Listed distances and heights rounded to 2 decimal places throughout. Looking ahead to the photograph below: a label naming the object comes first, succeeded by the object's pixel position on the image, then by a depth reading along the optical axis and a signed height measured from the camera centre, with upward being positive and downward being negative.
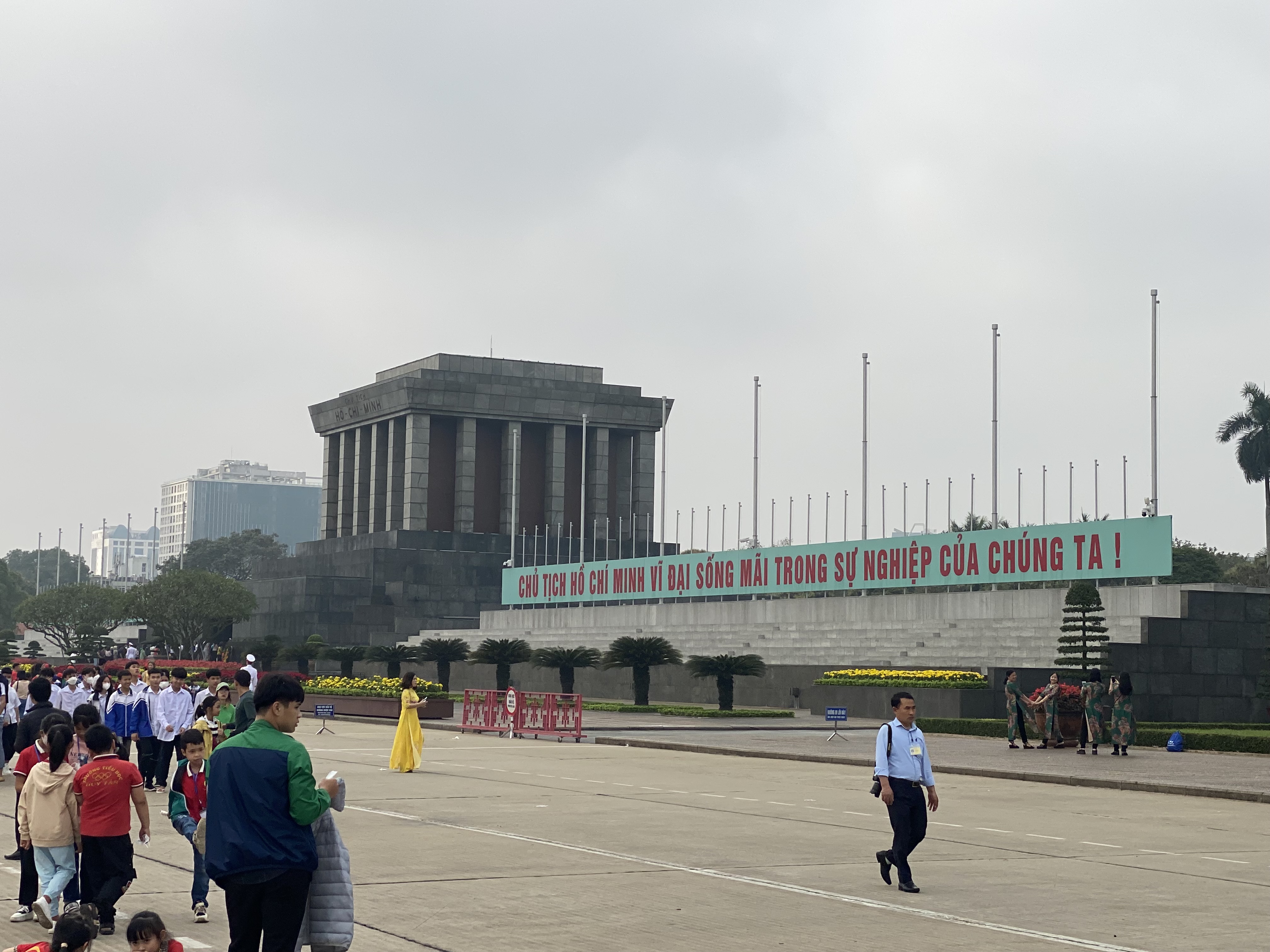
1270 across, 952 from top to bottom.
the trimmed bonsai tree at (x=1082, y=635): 38.16 +0.18
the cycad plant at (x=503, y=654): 53.44 -0.82
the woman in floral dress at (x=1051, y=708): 32.84 -1.38
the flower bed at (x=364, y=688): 46.97 -1.85
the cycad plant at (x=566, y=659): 52.81 -0.93
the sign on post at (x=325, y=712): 39.59 -2.15
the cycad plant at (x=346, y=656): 64.00 -1.19
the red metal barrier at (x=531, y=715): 36.47 -2.00
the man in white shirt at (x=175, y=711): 21.50 -1.19
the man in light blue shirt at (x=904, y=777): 13.53 -1.21
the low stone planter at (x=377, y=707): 44.34 -2.30
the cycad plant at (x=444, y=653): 58.16 -0.87
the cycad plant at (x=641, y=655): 48.78 -0.68
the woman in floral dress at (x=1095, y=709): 31.56 -1.34
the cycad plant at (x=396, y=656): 60.19 -1.07
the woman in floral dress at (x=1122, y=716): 31.19 -1.43
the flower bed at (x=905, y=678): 42.19 -1.09
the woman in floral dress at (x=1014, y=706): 33.16 -1.36
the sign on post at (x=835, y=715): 36.19 -1.77
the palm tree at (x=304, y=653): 66.69 -1.13
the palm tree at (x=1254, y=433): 83.50 +11.31
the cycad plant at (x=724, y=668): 46.22 -0.99
